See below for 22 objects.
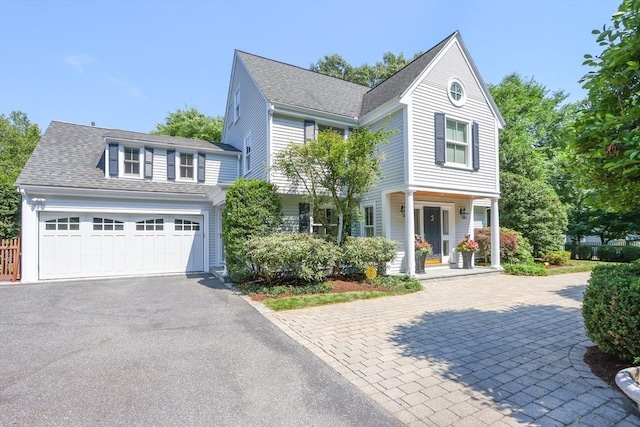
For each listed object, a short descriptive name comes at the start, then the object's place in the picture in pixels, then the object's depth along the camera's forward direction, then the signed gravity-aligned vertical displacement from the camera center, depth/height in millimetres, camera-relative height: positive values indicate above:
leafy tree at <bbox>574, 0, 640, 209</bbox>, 2967 +1171
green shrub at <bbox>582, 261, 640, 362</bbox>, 3168 -1037
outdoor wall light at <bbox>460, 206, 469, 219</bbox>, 13141 +198
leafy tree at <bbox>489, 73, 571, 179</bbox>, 20820 +7599
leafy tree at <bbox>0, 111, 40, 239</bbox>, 24661 +6968
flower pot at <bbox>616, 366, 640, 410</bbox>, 2366 -1380
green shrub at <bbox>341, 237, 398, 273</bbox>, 9070 -1018
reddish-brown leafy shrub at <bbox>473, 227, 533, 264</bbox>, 12906 -1276
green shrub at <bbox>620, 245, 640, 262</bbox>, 16359 -1979
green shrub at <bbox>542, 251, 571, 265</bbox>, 13445 -1807
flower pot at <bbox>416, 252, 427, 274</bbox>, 10547 -1553
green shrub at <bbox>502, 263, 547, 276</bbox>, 11203 -1974
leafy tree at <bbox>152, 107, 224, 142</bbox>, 25125 +7877
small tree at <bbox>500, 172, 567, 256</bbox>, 13922 +146
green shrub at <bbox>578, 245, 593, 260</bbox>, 18330 -2126
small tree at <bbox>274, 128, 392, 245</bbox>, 8609 +1458
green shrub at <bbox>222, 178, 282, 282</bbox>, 8672 +19
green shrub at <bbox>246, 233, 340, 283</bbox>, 7916 -1029
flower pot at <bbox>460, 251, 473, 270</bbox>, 11768 -1621
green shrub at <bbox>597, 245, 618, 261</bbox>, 16891 -2038
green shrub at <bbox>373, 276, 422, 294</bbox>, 8453 -1910
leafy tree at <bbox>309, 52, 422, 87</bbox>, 28578 +14456
